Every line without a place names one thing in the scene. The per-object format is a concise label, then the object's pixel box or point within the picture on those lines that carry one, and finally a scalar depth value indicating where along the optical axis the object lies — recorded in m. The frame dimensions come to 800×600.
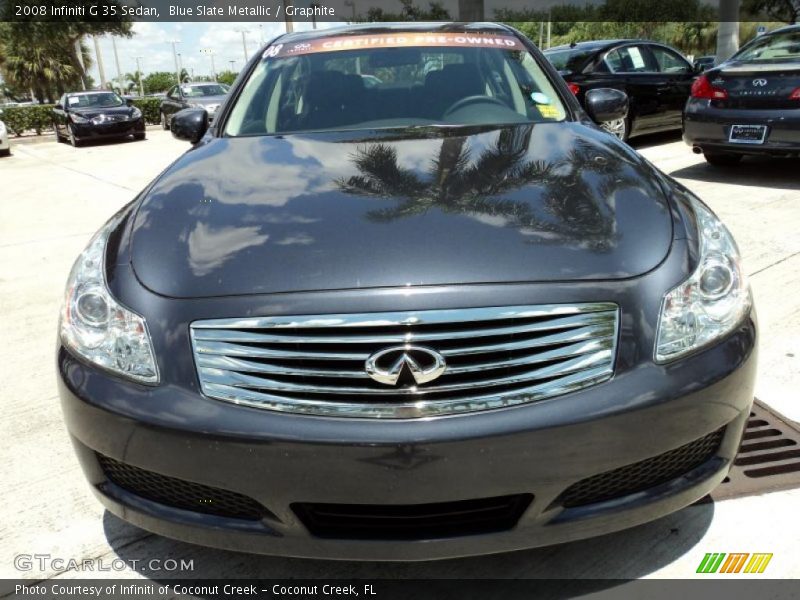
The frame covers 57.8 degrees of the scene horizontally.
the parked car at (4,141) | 14.83
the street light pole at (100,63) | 42.38
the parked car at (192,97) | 17.61
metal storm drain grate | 2.25
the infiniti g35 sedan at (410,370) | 1.52
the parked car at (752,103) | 6.05
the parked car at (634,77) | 8.85
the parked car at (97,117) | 16.50
